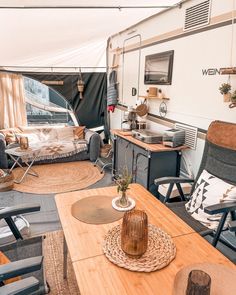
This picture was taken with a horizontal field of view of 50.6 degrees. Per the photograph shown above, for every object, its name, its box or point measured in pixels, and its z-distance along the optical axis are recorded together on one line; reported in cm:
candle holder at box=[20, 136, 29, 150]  392
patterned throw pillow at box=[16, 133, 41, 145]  471
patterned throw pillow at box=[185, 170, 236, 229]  191
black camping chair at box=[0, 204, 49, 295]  105
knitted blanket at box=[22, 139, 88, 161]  459
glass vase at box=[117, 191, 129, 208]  176
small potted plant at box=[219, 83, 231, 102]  229
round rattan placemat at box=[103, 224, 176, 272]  119
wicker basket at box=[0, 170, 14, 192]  356
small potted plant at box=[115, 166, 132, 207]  170
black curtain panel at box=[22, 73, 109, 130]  551
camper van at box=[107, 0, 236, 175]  241
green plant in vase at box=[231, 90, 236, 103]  218
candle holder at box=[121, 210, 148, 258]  118
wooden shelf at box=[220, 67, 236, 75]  216
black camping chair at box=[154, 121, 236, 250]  199
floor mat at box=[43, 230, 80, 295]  186
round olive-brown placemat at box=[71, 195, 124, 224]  160
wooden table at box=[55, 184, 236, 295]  108
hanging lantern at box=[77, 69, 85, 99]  551
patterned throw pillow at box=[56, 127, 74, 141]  514
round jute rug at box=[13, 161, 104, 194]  371
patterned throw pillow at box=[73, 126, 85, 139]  525
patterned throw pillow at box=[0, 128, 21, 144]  452
